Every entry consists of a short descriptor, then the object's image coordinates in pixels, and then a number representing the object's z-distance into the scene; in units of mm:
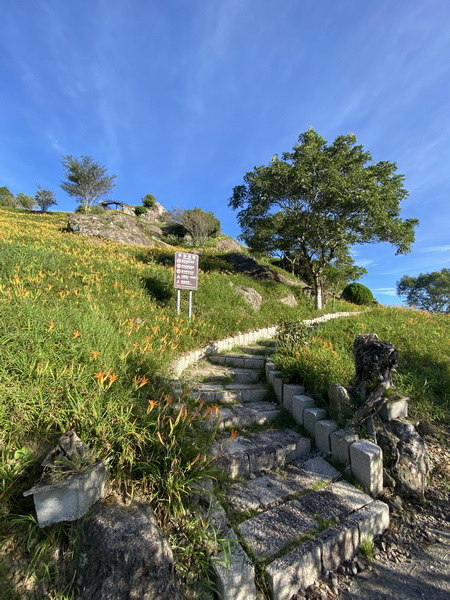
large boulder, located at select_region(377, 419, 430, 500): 2660
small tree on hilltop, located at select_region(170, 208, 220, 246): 28781
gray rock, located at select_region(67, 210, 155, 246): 17188
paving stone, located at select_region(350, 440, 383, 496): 2566
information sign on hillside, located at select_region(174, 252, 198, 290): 6328
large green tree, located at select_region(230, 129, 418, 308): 9086
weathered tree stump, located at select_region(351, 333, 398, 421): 2949
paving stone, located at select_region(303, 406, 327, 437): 3211
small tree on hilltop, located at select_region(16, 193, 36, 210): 39594
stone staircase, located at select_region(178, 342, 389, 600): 1805
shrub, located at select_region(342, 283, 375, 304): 17125
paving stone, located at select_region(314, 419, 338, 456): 3000
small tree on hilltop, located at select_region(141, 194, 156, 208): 45866
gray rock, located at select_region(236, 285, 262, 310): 8914
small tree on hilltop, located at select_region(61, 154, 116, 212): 32569
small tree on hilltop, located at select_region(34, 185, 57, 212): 35625
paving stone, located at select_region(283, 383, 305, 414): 3682
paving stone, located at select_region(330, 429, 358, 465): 2820
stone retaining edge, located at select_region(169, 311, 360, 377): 4652
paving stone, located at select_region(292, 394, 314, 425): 3407
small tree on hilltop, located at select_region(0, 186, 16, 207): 39156
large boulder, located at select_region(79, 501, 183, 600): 1479
